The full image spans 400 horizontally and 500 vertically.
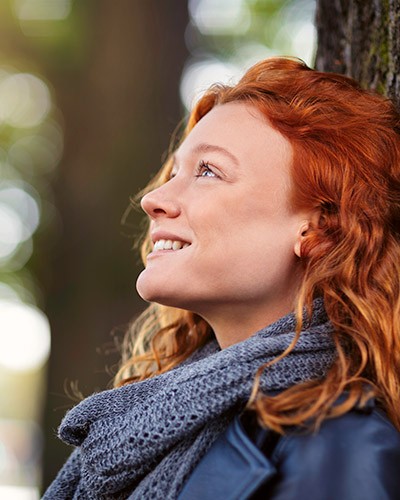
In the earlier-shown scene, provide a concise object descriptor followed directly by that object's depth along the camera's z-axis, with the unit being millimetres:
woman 891
